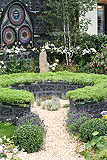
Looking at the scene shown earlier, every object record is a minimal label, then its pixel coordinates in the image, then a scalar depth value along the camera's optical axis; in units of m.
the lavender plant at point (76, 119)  5.40
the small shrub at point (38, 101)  7.41
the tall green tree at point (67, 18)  10.83
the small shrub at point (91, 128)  4.94
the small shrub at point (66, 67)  10.49
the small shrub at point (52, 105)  7.03
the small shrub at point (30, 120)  5.23
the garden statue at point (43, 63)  10.10
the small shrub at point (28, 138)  4.71
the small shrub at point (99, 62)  10.17
